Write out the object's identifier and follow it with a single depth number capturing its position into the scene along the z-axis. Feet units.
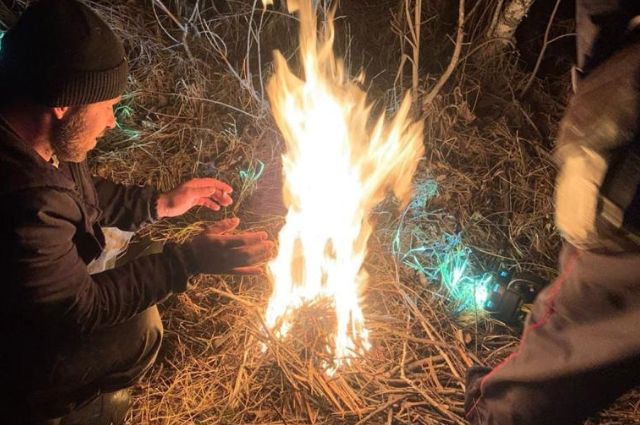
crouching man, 6.11
